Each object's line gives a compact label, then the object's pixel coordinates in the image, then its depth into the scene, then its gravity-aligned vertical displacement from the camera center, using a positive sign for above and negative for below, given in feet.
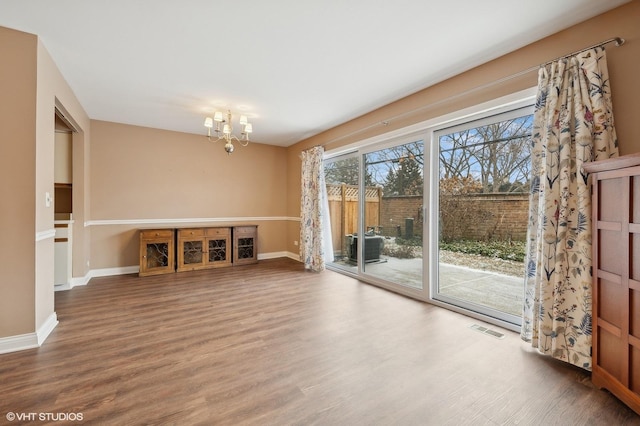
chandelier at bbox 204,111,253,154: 11.99 +4.08
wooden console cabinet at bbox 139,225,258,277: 15.14 -2.27
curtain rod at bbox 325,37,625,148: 6.21 +4.05
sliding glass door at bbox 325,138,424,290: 11.59 +0.00
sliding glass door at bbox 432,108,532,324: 8.64 +0.01
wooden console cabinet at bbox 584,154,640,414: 4.97 -1.26
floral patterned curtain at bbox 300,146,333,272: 16.24 -0.14
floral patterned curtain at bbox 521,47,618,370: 6.23 +0.38
